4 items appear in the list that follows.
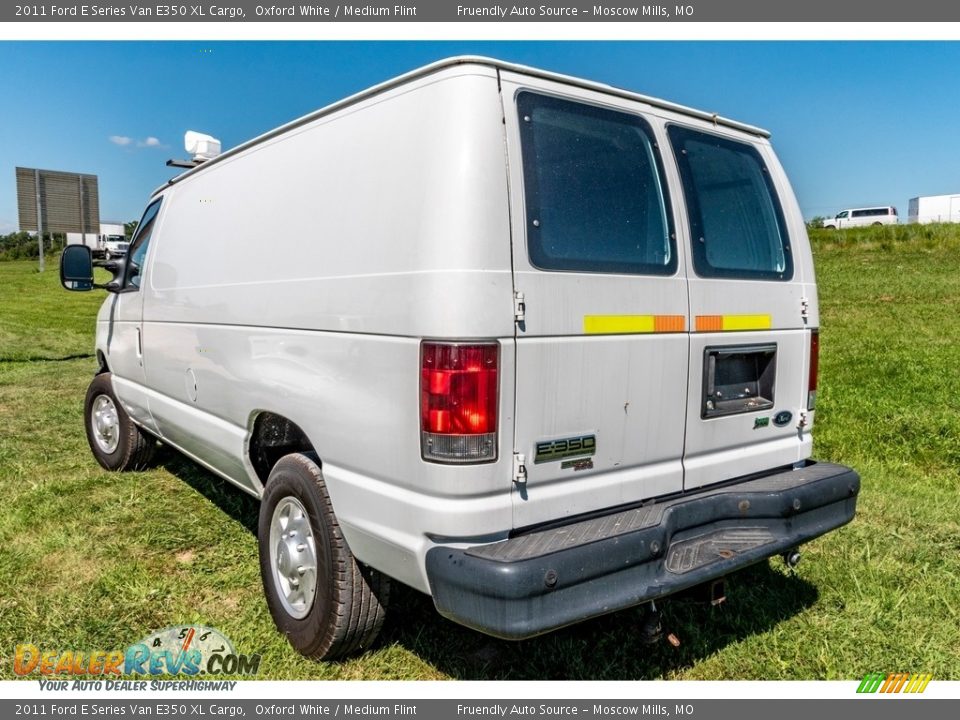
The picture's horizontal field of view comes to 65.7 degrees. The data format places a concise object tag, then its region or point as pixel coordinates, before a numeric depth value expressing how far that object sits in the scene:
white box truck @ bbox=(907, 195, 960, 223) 52.25
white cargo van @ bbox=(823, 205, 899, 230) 43.81
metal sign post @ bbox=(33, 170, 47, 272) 25.58
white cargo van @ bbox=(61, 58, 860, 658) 2.46
